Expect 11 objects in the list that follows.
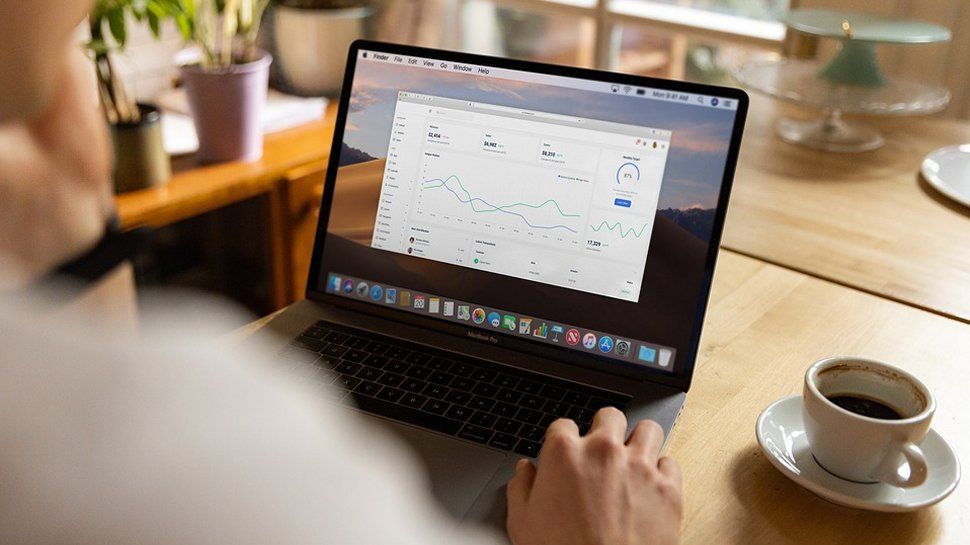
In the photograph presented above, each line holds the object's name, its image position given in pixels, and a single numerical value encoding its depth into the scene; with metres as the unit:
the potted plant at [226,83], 1.76
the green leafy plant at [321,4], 2.24
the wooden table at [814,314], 0.76
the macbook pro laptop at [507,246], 0.89
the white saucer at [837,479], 0.74
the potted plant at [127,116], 1.61
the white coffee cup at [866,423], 0.73
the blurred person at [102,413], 0.36
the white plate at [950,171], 1.38
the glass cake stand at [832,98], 1.50
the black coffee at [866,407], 0.77
